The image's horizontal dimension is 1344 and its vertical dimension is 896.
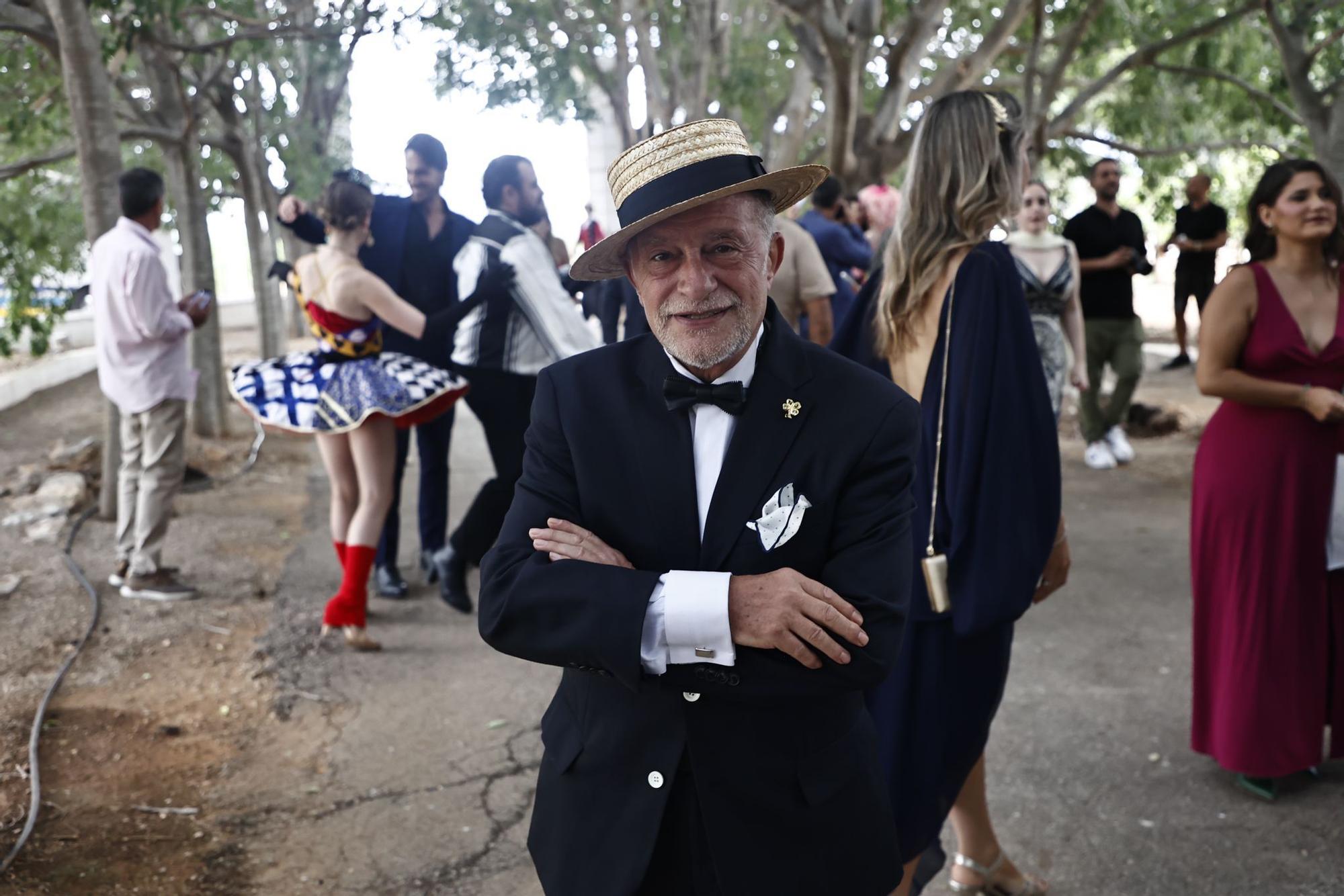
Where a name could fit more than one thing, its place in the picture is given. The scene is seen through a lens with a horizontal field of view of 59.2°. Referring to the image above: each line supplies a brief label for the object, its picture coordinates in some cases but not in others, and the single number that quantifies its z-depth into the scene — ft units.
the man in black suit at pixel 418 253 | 20.49
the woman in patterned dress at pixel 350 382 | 18.13
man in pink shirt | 20.25
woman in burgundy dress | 12.94
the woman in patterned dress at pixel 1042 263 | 23.03
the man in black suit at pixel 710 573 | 5.98
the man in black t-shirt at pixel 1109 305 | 31.35
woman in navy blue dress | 9.39
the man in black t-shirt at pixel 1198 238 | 40.75
